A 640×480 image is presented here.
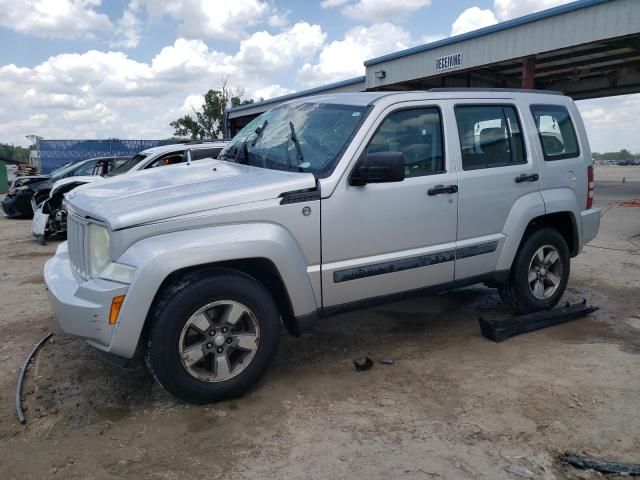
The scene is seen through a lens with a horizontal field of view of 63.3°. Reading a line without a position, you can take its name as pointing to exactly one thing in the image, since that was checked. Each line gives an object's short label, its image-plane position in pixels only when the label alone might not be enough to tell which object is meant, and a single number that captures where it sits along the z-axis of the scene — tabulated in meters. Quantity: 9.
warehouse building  10.67
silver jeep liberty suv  2.99
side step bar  4.30
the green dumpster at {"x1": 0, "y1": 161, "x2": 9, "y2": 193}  23.28
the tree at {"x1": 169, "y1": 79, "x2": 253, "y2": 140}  36.16
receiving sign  14.03
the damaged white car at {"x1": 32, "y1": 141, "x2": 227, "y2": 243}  8.76
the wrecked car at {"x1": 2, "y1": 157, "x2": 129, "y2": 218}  11.65
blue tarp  23.92
